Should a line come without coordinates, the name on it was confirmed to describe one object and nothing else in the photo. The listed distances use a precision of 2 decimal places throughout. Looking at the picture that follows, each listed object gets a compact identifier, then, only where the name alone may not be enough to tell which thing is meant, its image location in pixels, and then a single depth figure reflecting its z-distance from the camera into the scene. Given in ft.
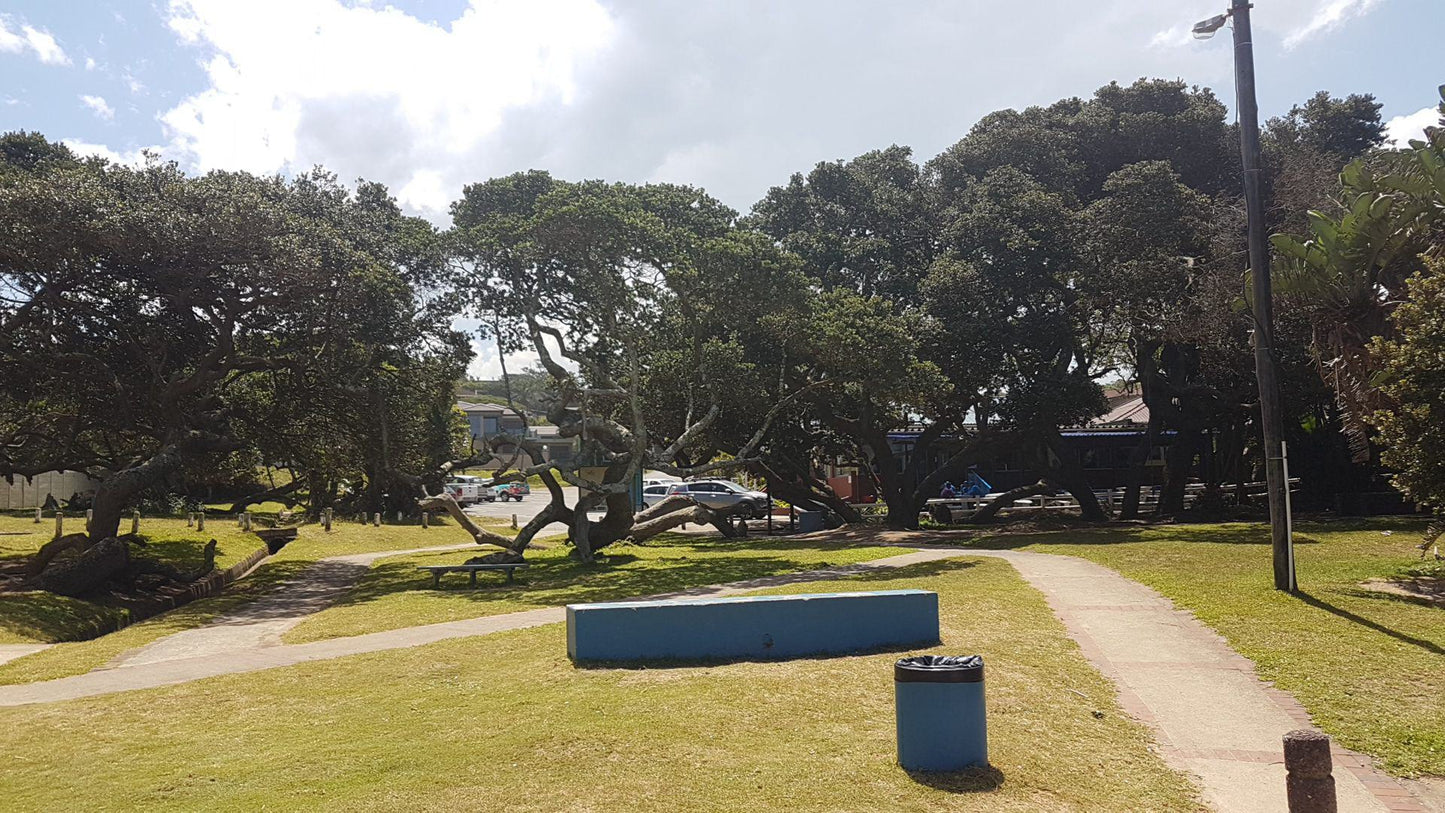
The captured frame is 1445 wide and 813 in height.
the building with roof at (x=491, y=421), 232.84
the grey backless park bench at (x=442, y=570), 64.39
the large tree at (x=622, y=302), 70.69
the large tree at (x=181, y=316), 63.52
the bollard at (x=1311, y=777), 17.67
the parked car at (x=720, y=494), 130.62
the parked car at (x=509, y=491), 195.11
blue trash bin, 21.80
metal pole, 45.47
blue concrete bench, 34.73
